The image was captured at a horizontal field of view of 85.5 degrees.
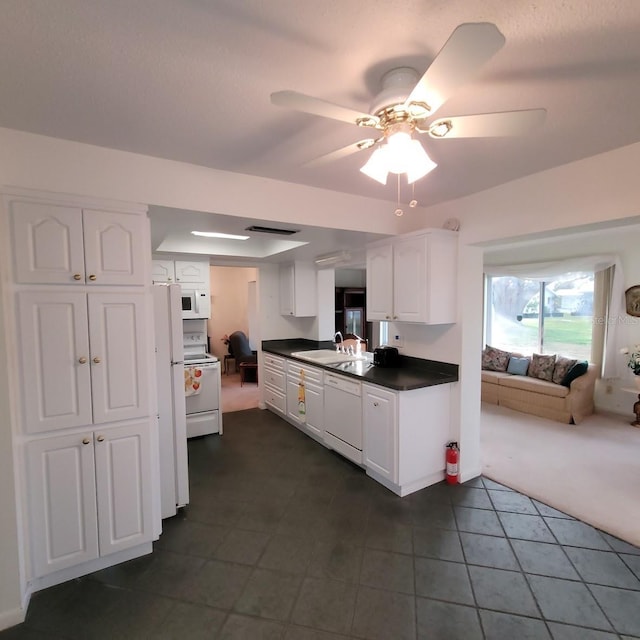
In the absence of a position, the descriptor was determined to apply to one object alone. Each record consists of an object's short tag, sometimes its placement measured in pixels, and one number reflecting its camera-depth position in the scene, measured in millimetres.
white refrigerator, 2518
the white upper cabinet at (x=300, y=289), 4758
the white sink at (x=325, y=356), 3899
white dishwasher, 3146
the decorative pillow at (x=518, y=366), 5172
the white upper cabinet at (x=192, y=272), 4355
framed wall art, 4340
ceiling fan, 893
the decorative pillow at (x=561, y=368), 4598
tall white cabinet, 1824
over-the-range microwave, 4348
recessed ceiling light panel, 3221
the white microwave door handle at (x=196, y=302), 4406
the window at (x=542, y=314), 4973
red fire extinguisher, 2961
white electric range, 3939
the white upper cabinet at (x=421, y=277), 2877
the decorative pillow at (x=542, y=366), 4797
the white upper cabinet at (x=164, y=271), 4211
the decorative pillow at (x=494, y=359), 5457
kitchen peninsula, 2766
